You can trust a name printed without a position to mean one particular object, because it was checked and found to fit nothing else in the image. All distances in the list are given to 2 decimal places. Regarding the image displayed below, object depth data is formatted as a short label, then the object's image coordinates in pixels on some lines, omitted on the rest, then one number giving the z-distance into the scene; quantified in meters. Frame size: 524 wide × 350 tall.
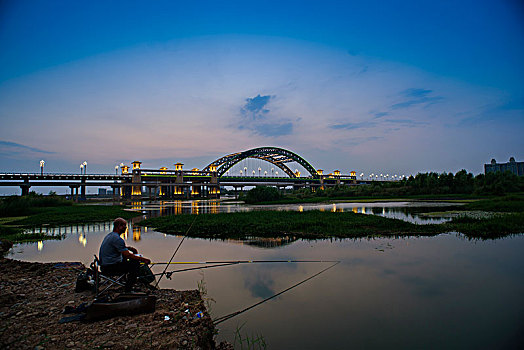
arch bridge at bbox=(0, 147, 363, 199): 72.28
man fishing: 5.17
